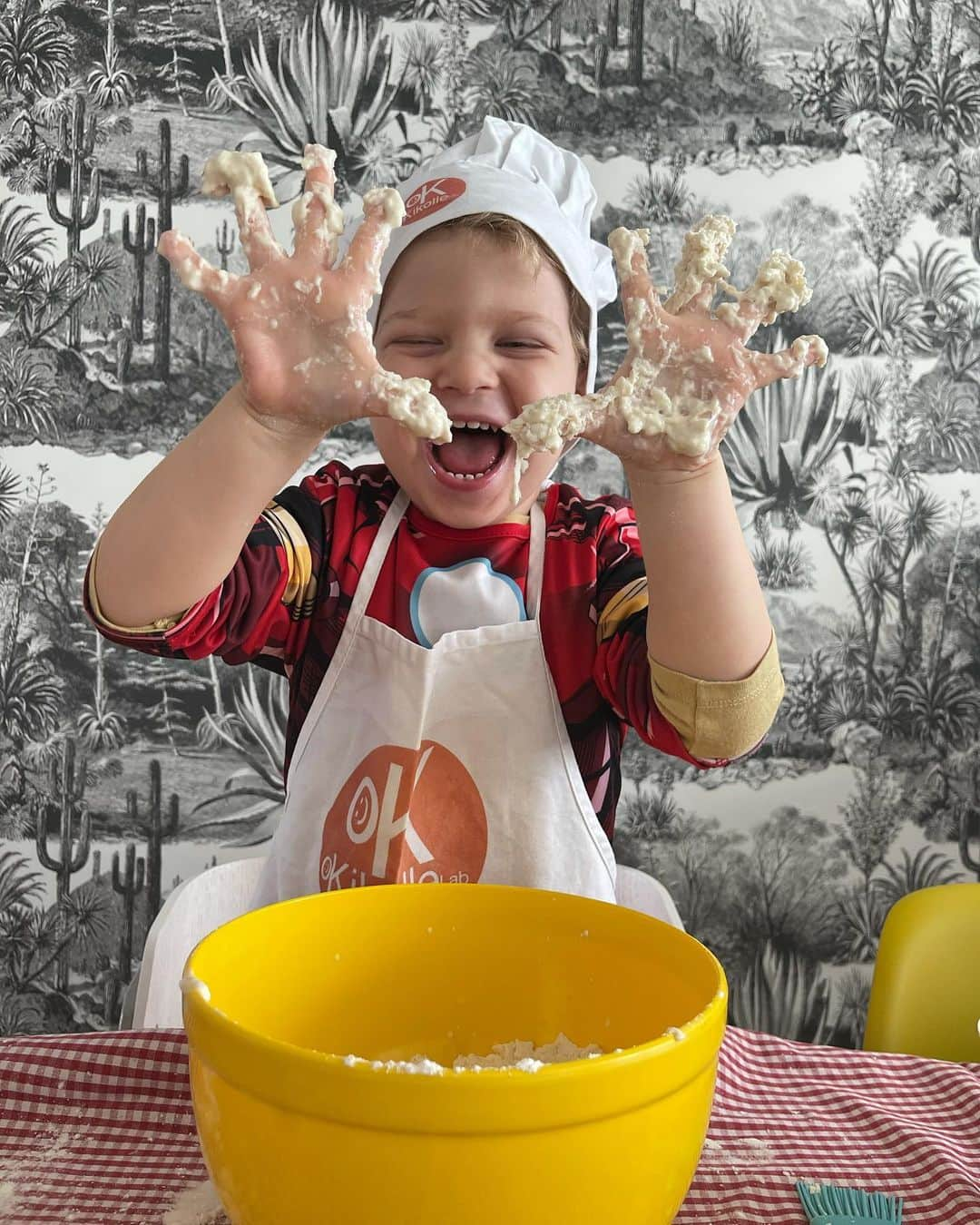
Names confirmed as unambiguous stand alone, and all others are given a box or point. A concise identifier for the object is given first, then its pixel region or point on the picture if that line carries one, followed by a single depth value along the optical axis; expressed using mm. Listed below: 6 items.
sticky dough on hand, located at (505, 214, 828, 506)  536
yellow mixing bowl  382
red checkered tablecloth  528
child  703
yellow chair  977
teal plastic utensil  512
